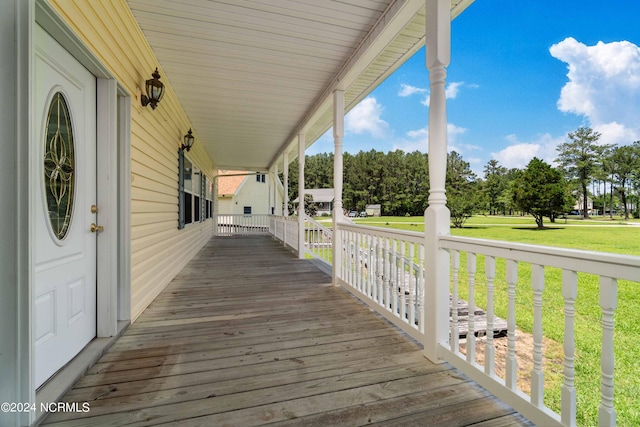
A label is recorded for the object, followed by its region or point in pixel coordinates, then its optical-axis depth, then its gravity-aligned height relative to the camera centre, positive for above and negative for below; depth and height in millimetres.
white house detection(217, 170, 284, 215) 17984 +972
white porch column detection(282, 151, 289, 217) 8530 +842
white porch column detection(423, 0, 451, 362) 2107 +208
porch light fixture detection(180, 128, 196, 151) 5202 +1226
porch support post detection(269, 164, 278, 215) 11156 +1386
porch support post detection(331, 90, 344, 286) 4082 +405
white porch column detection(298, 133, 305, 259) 6342 +216
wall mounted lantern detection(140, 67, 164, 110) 3009 +1204
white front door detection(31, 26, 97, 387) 1653 +23
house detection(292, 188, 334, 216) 31266 +1233
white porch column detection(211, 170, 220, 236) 10981 +205
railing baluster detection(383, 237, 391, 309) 2898 -570
